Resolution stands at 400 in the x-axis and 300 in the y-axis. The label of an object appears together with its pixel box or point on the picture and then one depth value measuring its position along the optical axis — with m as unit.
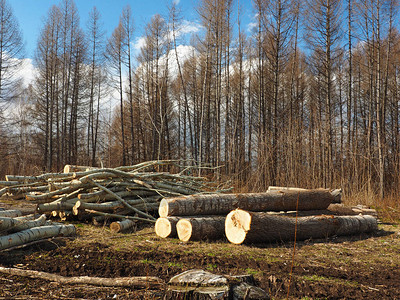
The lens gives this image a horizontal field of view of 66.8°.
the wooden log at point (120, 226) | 6.19
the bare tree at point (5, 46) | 20.47
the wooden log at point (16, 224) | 4.63
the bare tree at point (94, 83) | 26.73
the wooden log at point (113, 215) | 6.52
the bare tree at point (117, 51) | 24.67
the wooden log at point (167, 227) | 5.80
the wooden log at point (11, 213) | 5.95
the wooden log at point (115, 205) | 6.59
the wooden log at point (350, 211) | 8.07
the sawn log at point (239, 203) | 6.13
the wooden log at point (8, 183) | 7.14
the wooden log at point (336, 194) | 9.77
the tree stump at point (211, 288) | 2.29
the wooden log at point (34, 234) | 4.39
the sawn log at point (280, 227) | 5.29
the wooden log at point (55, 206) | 6.77
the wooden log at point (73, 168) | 8.27
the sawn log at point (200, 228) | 5.57
